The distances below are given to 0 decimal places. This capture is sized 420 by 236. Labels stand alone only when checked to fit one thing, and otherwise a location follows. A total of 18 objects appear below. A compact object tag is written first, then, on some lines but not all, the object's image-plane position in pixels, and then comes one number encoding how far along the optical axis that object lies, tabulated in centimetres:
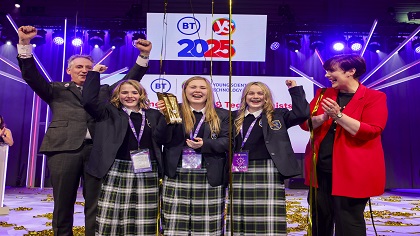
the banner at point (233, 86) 662
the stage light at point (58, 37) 809
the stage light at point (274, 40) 797
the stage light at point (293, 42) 799
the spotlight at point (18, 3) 740
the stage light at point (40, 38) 791
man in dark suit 238
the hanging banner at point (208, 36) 644
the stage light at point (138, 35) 780
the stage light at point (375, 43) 806
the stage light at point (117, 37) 791
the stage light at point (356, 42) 810
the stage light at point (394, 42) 808
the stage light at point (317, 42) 799
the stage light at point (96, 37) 793
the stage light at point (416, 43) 808
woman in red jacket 199
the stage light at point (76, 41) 782
